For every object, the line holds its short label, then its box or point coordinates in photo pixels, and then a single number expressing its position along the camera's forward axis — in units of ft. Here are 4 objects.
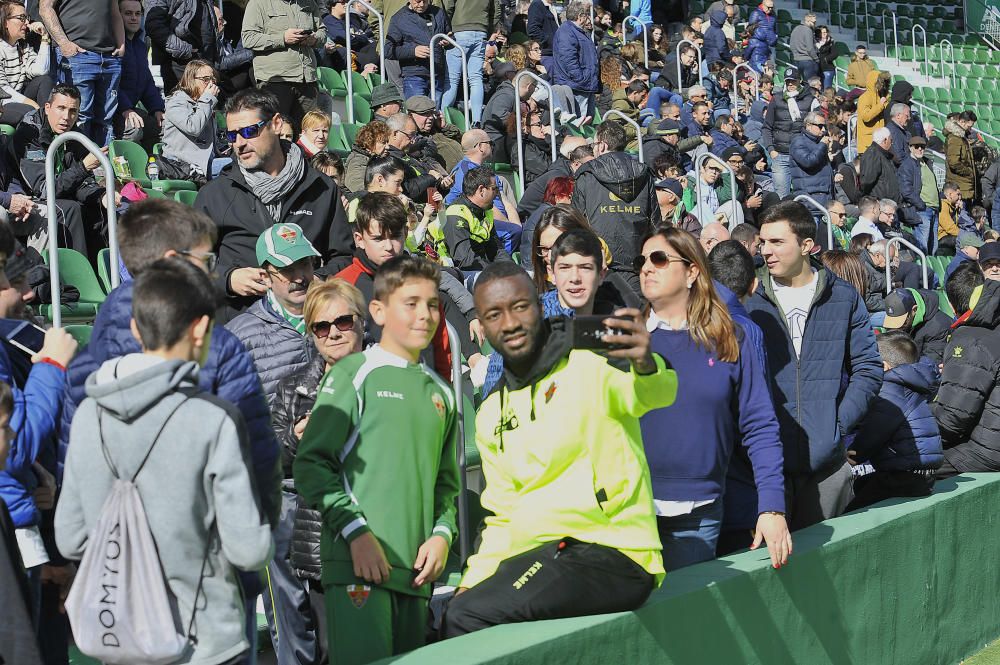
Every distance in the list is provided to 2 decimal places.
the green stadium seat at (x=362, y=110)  41.68
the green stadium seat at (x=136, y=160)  29.55
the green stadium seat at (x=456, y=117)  43.43
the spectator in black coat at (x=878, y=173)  55.11
